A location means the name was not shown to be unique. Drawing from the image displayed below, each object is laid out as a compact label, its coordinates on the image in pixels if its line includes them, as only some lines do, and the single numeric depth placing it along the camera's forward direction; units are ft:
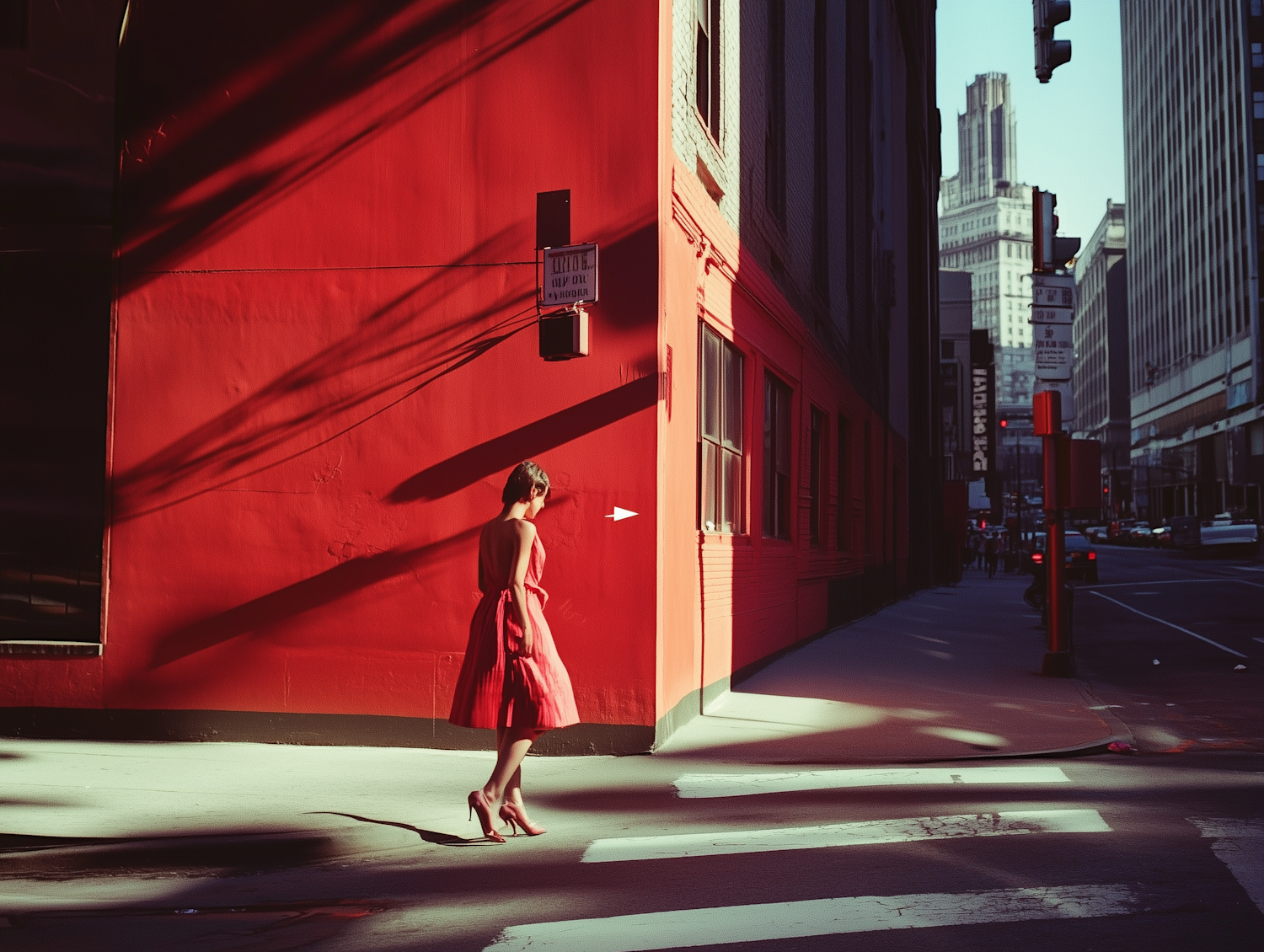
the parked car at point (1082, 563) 118.01
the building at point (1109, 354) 486.79
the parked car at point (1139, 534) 278.24
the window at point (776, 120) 48.70
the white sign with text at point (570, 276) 28.32
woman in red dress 20.15
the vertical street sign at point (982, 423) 200.95
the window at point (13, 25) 32.35
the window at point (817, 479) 59.72
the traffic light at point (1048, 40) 31.76
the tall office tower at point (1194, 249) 295.89
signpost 47.57
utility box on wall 28.81
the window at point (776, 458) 48.26
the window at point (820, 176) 60.08
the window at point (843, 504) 67.87
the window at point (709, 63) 37.17
